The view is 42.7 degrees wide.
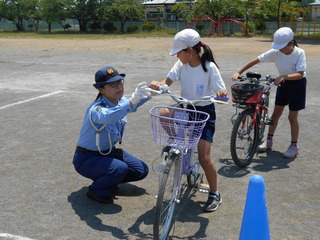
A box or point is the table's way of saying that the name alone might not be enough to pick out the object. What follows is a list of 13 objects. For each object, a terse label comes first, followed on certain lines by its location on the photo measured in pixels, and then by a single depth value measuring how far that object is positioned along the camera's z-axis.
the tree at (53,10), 52.19
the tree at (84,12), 51.56
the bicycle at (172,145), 3.15
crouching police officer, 3.86
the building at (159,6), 65.00
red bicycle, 4.70
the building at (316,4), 54.38
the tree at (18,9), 57.88
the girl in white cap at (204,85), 3.79
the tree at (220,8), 41.44
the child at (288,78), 4.88
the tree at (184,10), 44.75
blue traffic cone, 2.84
